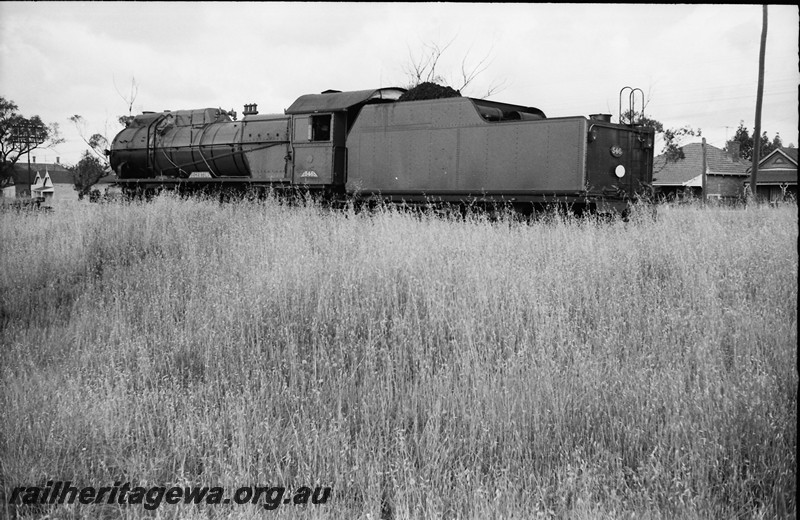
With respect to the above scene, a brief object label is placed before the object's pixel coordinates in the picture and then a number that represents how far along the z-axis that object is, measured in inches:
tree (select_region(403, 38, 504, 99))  814.5
